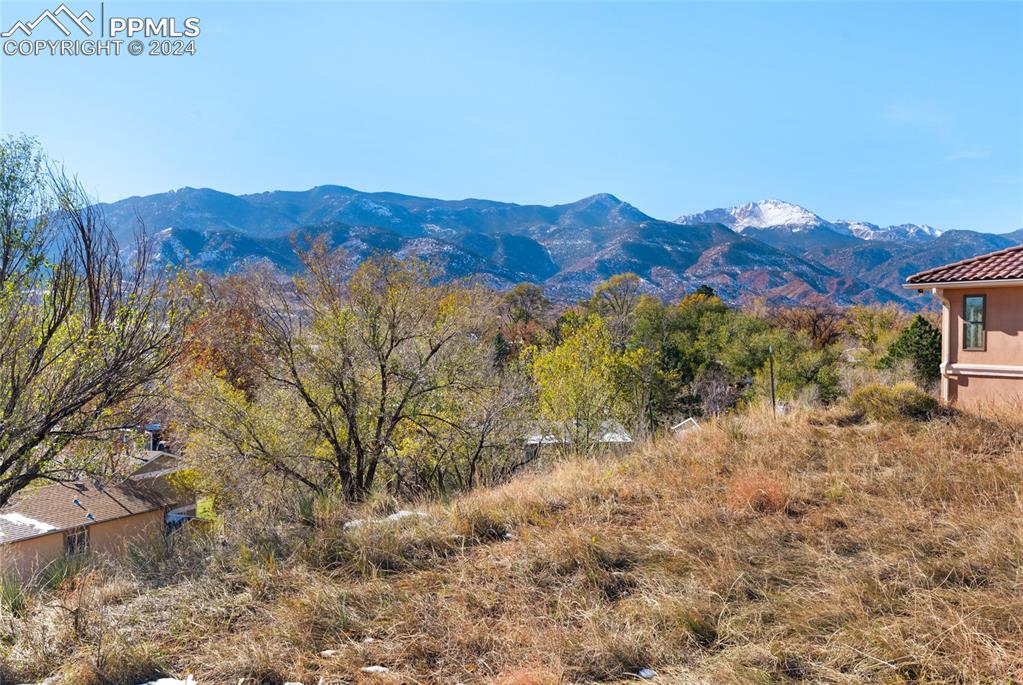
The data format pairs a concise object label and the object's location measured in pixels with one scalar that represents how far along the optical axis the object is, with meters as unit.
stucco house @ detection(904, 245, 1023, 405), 13.59
